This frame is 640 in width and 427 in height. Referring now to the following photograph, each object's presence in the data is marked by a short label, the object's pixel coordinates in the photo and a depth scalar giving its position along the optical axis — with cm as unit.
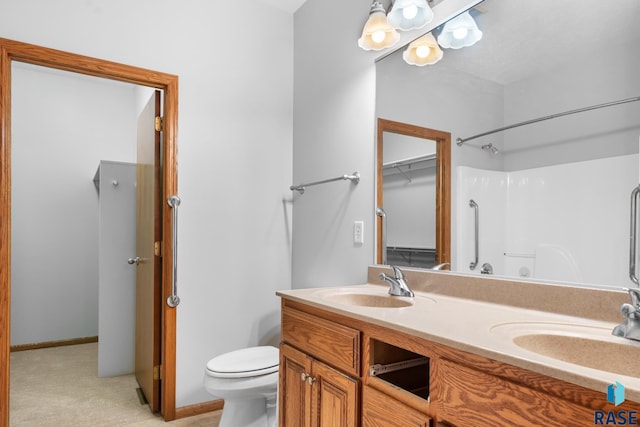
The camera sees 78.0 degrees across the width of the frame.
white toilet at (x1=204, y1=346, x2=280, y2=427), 184
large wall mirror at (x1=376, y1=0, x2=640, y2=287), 115
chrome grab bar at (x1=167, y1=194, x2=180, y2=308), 223
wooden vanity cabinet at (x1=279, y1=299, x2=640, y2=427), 76
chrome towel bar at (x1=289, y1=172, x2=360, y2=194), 210
